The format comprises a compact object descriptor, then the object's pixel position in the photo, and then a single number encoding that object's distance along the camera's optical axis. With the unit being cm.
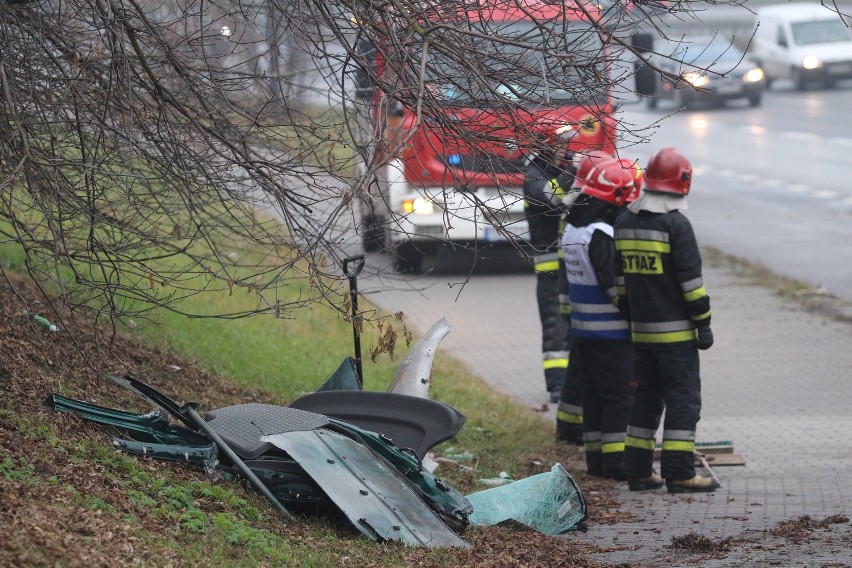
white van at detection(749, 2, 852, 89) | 7194
